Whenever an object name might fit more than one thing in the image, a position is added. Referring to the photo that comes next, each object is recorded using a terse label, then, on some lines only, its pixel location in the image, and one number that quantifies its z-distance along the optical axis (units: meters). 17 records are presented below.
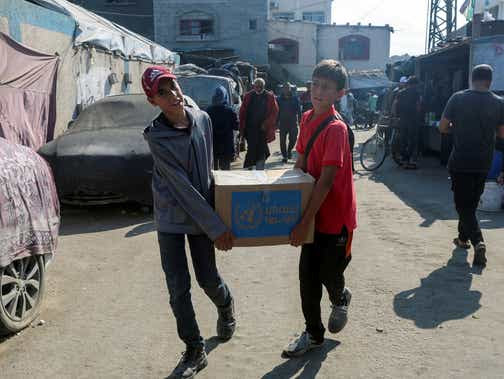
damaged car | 7.06
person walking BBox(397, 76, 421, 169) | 11.54
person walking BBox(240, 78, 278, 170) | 9.69
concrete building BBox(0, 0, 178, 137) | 9.46
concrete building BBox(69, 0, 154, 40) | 37.88
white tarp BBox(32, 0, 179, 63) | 11.40
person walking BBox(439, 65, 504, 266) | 5.26
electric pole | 30.06
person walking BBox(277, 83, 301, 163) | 12.67
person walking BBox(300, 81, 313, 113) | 15.67
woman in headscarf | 8.82
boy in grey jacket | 3.03
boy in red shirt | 3.08
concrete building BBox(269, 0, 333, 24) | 55.41
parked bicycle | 11.73
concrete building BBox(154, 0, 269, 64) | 36.56
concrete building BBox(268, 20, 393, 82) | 43.28
